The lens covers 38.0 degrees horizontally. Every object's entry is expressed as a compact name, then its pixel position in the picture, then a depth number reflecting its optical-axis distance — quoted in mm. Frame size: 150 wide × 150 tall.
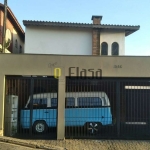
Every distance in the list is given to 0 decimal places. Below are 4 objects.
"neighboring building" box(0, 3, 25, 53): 14823
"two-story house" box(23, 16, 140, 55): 15164
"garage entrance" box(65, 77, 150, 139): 8352
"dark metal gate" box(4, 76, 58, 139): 8234
